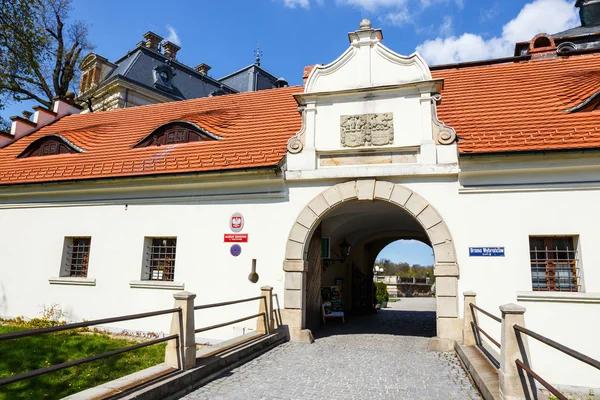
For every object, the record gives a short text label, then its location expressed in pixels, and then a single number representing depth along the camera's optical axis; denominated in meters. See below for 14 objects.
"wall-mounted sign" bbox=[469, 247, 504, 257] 8.44
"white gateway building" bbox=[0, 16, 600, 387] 8.33
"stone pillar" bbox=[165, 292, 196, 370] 5.98
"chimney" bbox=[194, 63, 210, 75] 37.66
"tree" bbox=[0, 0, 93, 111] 14.86
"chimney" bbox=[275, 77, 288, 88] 37.13
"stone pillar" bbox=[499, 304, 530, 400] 4.73
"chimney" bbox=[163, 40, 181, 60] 35.00
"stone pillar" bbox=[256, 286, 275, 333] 9.05
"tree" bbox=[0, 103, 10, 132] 23.18
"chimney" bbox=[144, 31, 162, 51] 34.47
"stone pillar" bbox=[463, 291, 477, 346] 7.85
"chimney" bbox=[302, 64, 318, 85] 14.46
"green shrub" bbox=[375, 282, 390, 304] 21.69
